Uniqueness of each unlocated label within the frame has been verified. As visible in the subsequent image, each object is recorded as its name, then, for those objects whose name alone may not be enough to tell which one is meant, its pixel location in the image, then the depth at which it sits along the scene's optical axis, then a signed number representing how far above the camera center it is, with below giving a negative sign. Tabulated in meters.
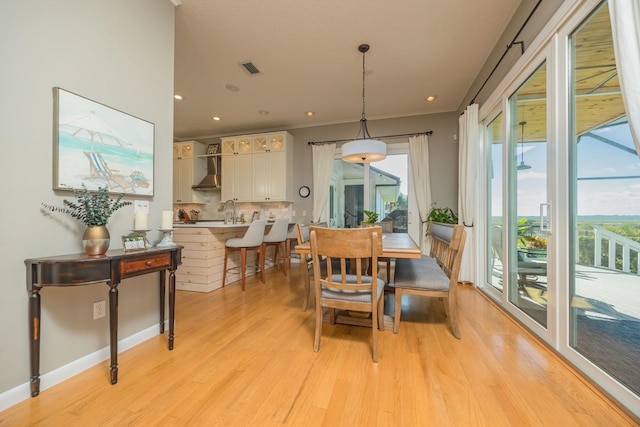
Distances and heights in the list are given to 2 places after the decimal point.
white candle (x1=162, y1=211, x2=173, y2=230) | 1.96 -0.05
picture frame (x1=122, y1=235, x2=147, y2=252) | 1.59 -0.19
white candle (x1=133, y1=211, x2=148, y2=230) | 1.75 -0.05
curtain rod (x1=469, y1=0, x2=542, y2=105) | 2.00 +1.60
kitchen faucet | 4.99 +0.17
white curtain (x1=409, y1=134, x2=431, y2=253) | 4.42 +0.72
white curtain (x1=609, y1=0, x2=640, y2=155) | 1.01 +0.68
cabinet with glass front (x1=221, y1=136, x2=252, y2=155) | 5.26 +1.48
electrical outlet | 1.65 -0.64
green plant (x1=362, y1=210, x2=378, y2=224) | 3.11 -0.04
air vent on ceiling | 3.07 +1.85
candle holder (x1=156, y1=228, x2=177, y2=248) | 1.90 -0.20
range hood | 5.57 +0.83
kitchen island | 3.22 -0.57
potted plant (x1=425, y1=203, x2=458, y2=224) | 3.96 -0.01
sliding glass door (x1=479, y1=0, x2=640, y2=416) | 1.31 +0.06
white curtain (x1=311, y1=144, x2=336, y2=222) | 4.99 +0.73
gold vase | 1.43 -0.16
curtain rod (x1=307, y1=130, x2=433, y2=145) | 4.49 +1.48
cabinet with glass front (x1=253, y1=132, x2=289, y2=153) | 5.01 +1.47
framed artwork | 1.44 +0.44
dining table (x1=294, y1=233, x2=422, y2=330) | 1.83 -0.29
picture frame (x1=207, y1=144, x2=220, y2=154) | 5.73 +1.50
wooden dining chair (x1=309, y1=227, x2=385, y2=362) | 1.60 -0.45
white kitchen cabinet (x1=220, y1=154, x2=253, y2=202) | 5.25 +0.78
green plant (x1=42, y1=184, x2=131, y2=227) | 1.46 +0.04
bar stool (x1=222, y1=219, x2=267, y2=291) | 3.32 -0.38
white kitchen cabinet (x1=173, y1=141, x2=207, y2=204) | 5.67 +0.98
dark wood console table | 1.29 -0.33
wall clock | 5.23 +0.48
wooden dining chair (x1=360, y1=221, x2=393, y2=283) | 3.73 -0.19
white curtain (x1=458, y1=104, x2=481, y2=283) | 3.28 +0.44
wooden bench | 1.96 -0.54
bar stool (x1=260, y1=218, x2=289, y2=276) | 3.83 -0.31
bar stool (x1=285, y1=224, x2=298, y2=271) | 4.25 -0.44
